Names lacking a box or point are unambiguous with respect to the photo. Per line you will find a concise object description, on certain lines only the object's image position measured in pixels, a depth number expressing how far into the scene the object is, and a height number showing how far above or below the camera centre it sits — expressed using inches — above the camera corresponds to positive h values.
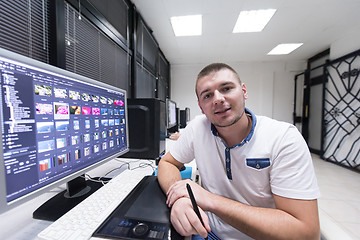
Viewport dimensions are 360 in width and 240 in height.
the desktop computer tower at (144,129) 47.0 -5.0
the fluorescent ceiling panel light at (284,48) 147.4 +66.3
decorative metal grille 119.4 +1.1
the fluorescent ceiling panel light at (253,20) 98.1 +65.5
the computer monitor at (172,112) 71.3 +0.5
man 20.9 -10.6
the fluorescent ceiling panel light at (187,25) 105.4 +66.0
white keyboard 15.7 -12.4
